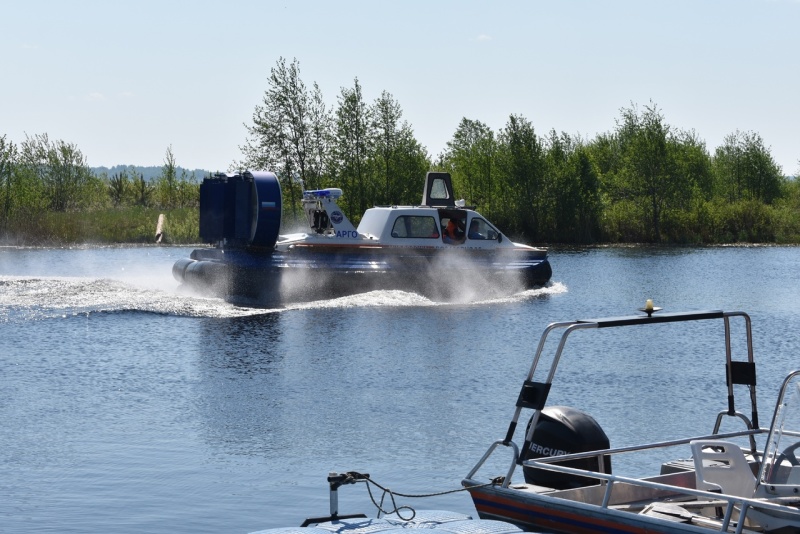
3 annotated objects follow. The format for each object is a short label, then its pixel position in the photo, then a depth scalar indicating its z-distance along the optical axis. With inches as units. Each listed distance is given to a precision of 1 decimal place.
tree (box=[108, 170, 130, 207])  3228.3
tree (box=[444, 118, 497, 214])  3102.9
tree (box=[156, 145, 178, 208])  3109.7
